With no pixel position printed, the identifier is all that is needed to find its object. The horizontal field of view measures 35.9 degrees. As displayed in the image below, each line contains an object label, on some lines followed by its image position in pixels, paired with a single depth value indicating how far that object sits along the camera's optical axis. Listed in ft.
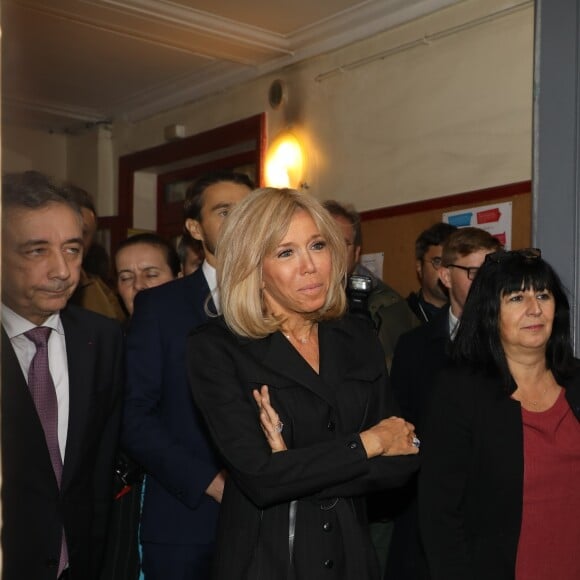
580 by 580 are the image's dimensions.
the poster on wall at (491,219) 16.13
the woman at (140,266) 12.30
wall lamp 20.53
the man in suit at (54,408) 6.46
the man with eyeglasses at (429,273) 14.57
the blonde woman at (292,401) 6.36
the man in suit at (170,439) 8.41
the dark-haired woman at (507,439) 7.36
